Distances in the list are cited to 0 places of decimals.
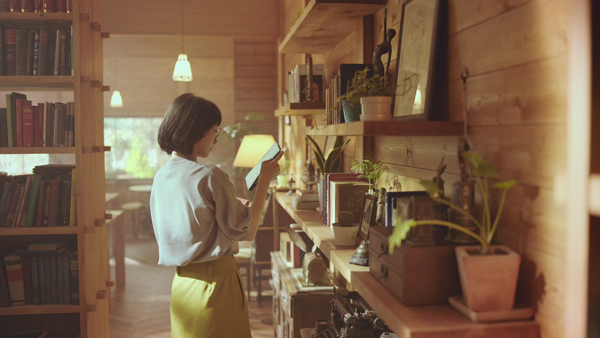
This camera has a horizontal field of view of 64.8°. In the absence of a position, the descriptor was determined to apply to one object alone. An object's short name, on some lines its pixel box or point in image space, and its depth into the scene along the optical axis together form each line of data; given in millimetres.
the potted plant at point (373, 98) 1340
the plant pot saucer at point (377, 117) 1332
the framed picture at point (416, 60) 1370
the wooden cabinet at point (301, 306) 2447
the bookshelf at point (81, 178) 2428
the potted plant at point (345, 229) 1691
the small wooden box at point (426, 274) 1051
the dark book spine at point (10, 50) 2461
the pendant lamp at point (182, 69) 4695
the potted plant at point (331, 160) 2494
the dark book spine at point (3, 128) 2469
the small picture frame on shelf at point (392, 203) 1337
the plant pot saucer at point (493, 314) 979
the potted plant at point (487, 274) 983
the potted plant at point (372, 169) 1804
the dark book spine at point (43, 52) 2469
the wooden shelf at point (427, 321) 946
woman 1754
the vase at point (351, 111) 1627
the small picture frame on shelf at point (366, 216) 1648
